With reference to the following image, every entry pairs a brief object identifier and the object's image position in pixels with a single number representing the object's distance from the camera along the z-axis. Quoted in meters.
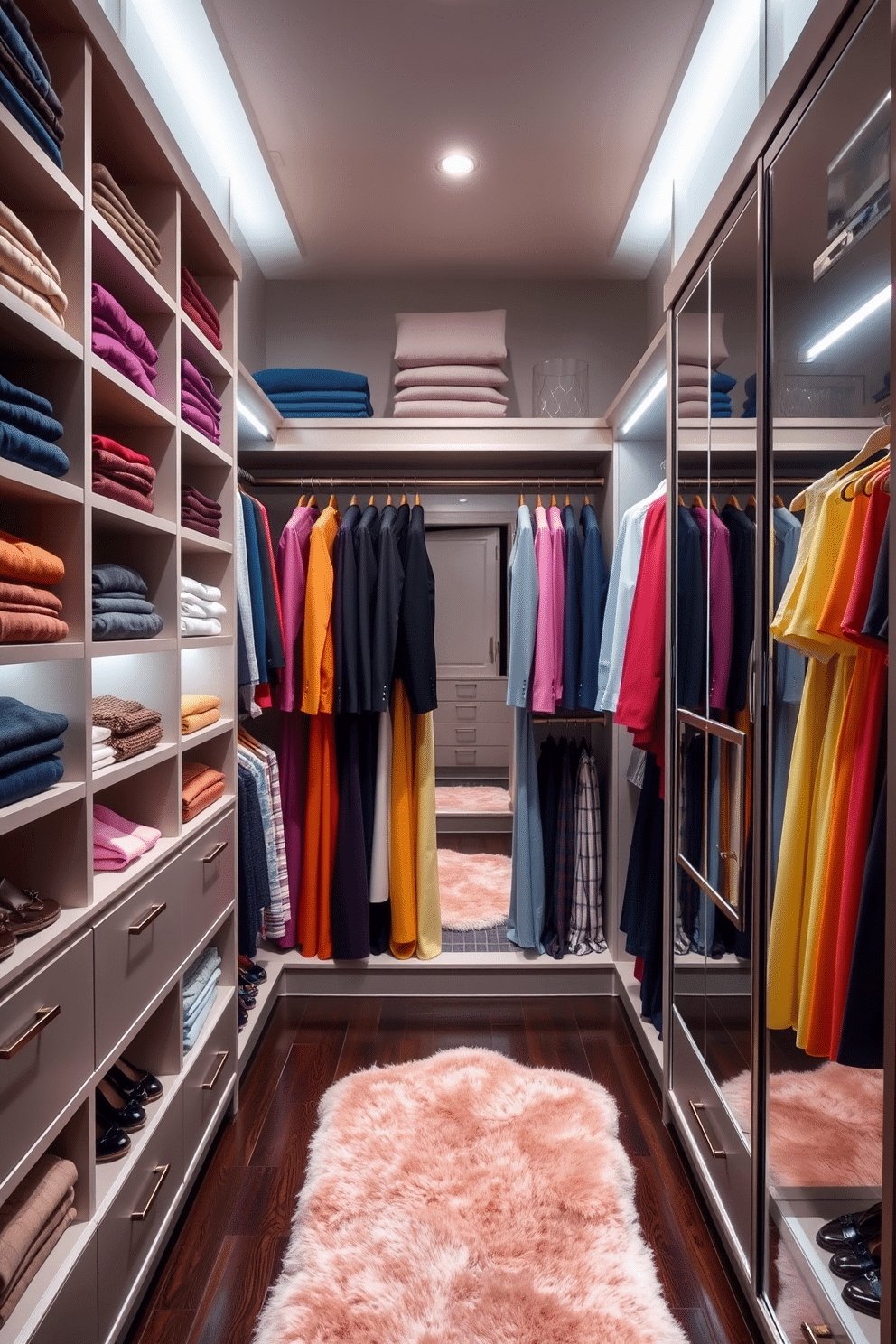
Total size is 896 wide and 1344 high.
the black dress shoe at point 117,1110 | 1.57
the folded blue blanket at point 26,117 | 1.14
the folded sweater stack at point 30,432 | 1.13
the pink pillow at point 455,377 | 3.14
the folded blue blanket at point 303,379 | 3.08
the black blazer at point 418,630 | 2.87
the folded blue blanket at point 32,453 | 1.12
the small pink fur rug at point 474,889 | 3.35
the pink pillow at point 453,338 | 3.13
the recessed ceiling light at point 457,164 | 2.51
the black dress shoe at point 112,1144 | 1.48
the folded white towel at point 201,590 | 2.00
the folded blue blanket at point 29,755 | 1.12
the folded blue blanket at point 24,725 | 1.13
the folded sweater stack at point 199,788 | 1.93
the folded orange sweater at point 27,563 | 1.12
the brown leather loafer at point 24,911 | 1.19
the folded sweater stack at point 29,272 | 1.15
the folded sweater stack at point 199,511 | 2.04
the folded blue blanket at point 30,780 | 1.12
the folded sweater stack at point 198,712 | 1.94
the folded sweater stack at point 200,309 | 2.01
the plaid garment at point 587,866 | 3.10
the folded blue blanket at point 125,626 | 1.50
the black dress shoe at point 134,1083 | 1.66
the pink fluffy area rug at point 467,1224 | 1.52
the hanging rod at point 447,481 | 3.10
